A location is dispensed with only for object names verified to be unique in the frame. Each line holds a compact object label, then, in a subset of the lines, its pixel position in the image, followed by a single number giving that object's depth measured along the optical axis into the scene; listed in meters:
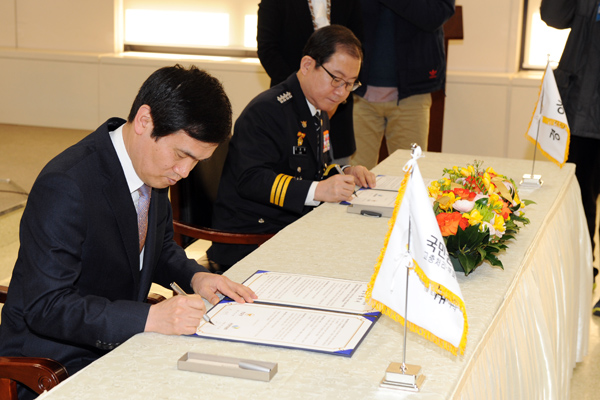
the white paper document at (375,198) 2.55
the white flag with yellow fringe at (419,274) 1.32
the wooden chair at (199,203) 2.70
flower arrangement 1.83
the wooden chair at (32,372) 1.55
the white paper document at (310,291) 1.69
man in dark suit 1.54
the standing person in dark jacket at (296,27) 3.76
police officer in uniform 2.69
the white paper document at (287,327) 1.49
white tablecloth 1.33
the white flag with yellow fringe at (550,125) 2.81
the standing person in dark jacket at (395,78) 4.16
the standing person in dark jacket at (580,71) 3.48
